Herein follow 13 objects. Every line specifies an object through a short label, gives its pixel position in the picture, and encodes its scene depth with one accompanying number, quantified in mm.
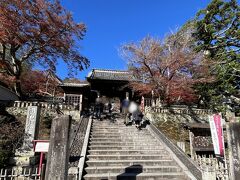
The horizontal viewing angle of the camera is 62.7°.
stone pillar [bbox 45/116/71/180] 4938
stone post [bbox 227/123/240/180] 5520
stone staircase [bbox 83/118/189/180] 8039
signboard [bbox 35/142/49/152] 6574
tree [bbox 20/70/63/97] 21906
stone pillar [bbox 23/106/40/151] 8938
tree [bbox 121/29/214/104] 16734
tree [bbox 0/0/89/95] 13445
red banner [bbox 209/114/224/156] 8344
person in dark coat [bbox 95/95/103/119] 16609
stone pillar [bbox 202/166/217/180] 7240
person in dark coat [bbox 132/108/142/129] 14623
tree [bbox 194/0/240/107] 16516
